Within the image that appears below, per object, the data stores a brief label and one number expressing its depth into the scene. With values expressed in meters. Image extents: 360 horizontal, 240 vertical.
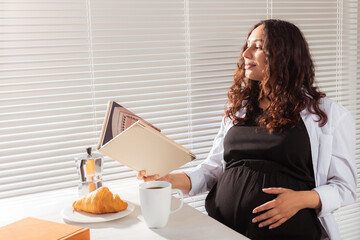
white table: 1.15
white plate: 1.24
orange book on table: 1.03
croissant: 1.28
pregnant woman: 1.52
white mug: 1.19
